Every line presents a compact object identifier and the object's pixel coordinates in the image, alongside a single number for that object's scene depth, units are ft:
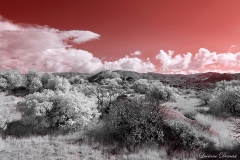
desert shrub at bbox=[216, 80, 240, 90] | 136.05
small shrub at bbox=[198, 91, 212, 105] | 76.28
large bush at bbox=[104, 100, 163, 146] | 34.24
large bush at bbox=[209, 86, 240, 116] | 53.21
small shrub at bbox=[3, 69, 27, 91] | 114.52
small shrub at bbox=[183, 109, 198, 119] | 49.05
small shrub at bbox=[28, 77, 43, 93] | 105.60
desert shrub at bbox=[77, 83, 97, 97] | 92.66
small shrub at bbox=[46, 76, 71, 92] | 102.18
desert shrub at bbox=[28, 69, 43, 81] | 123.79
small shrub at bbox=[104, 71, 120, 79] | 259.60
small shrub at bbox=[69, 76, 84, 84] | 194.16
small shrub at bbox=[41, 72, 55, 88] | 118.75
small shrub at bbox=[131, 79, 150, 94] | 122.57
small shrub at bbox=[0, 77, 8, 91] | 109.91
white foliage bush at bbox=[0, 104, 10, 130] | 38.92
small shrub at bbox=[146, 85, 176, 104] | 81.35
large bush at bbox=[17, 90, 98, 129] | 41.88
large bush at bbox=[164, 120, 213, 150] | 32.24
